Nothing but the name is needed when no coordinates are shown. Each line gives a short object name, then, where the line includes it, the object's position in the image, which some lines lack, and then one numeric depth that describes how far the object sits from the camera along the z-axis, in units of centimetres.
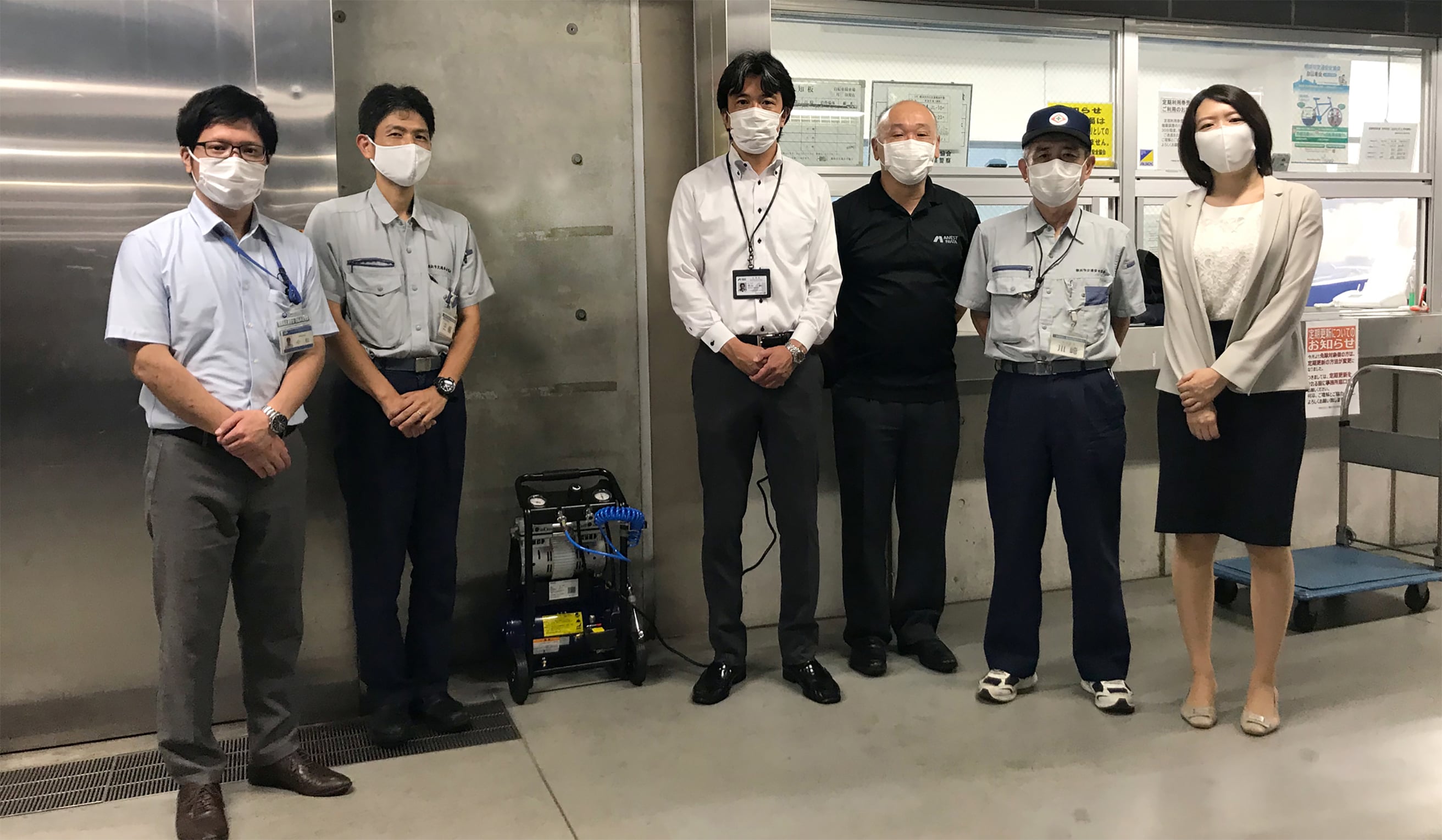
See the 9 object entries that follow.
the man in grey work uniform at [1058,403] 319
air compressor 345
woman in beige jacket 294
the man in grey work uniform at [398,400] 305
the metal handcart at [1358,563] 407
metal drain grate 282
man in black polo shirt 355
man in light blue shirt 253
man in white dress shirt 333
